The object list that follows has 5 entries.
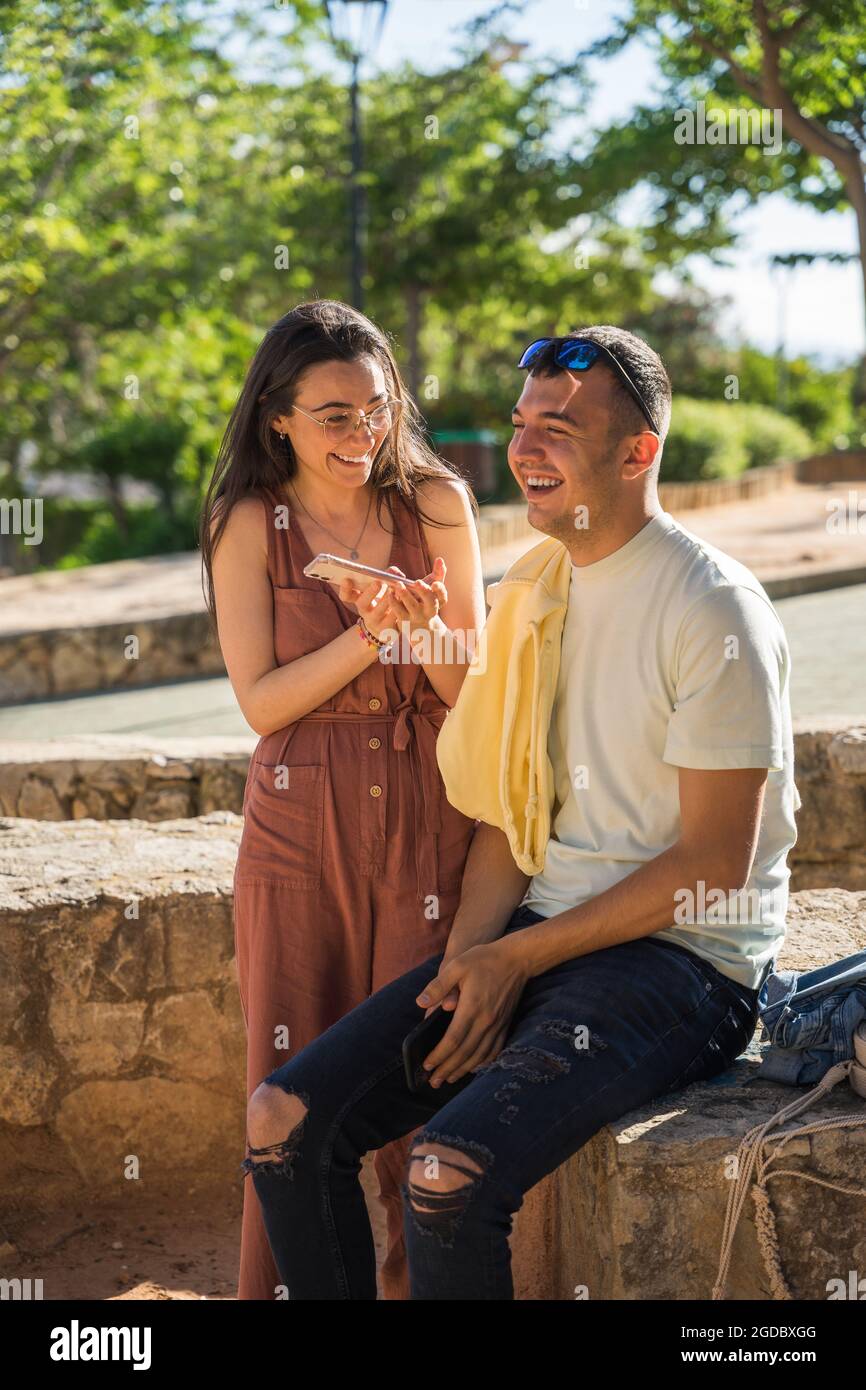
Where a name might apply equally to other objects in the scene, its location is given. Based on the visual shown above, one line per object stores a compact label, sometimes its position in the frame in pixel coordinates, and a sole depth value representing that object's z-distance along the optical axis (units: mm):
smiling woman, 2689
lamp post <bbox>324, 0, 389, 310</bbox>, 13133
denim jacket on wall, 2340
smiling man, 2158
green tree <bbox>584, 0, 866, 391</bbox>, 10586
